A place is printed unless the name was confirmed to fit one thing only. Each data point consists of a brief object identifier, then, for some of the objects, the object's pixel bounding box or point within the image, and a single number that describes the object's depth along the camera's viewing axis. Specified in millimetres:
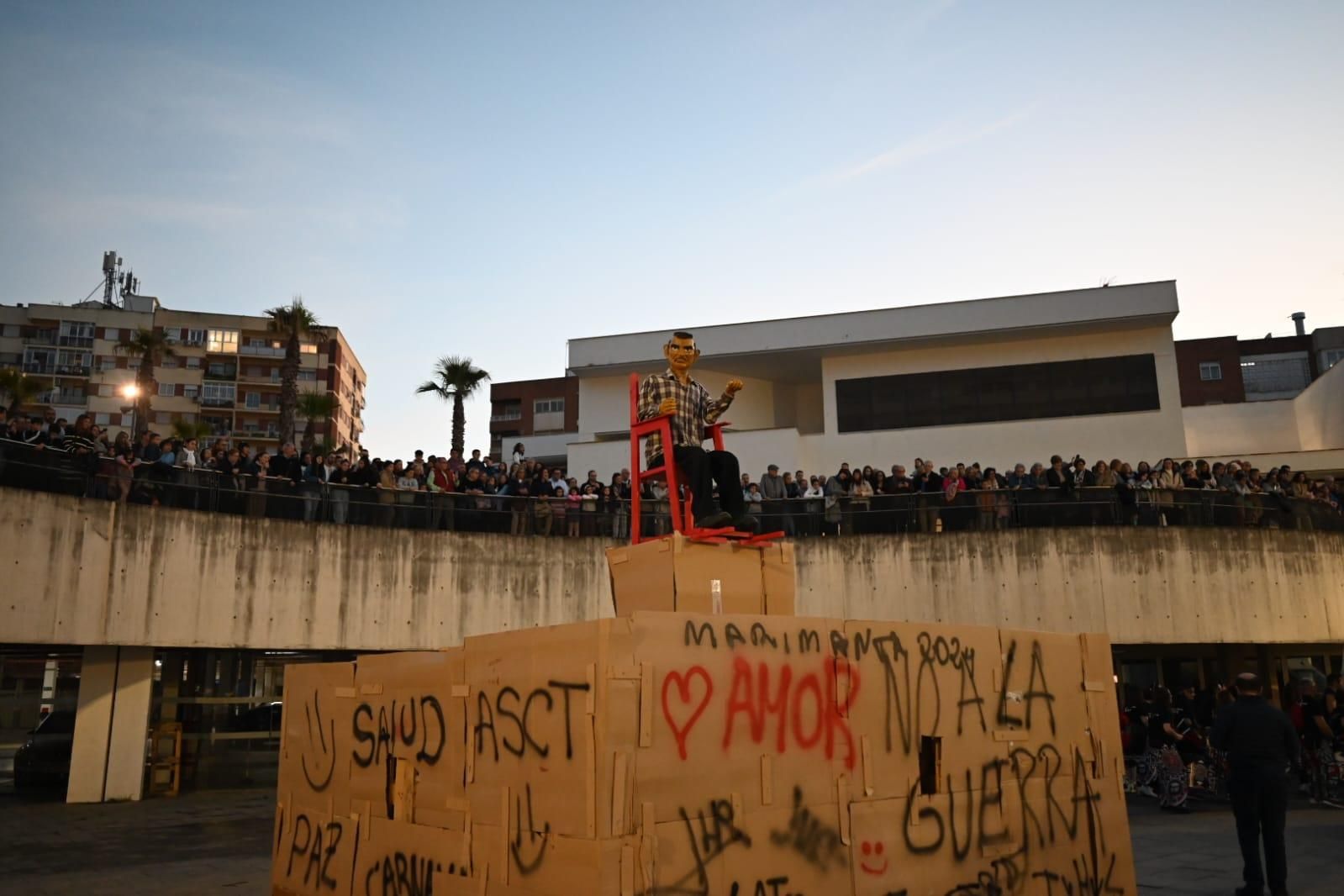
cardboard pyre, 5406
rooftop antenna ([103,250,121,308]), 70625
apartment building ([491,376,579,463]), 61312
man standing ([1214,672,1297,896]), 8430
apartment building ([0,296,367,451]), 67500
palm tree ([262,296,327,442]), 43188
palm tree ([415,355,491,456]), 50156
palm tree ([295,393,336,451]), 49688
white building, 28344
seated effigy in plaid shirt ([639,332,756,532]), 7801
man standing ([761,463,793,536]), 20062
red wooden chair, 7777
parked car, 18250
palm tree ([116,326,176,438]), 51375
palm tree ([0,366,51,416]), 48750
